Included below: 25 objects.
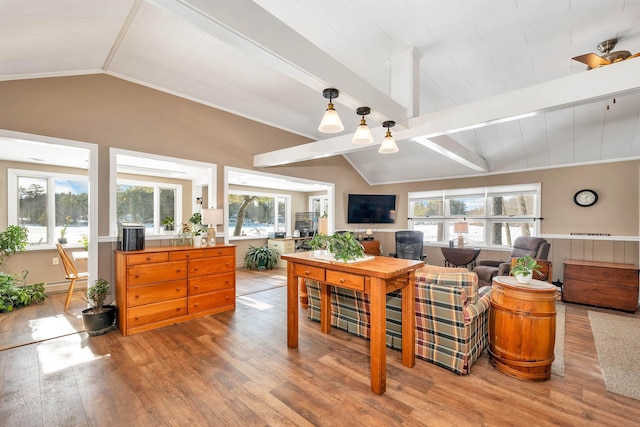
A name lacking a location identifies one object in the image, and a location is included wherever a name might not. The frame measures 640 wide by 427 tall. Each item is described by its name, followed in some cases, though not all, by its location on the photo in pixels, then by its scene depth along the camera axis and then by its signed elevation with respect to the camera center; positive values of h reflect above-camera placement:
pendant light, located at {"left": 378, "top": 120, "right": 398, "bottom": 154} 2.58 +0.62
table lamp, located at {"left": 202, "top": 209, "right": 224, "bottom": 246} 3.85 -0.10
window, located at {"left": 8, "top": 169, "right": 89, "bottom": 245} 4.82 +0.15
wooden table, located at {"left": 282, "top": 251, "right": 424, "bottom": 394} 2.04 -0.58
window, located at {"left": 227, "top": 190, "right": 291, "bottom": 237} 7.76 -0.02
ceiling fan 2.26 +1.44
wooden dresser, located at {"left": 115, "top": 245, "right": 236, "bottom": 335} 3.05 -0.87
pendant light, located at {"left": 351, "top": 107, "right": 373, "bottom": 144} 2.36 +0.65
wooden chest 3.87 -1.04
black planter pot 3.00 -1.17
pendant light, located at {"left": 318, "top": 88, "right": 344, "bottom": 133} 2.03 +0.65
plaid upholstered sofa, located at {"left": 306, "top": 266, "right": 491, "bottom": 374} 2.28 -0.91
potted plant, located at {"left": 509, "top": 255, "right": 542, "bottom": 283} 2.29 -0.47
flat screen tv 6.64 +0.06
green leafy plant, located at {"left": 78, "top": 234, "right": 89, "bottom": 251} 4.70 -0.50
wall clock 4.61 +0.24
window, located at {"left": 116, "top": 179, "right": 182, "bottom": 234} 6.30 +0.25
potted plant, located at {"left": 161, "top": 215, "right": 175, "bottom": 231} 3.71 -0.14
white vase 2.30 -0.54
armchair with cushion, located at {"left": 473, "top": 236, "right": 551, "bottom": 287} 4.42 -0.68
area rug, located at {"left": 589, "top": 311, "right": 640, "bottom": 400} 2.16 -1.33
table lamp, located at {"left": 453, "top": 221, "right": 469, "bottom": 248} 5.49 -0.31
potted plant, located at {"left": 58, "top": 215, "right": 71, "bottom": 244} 5.08 -0.35
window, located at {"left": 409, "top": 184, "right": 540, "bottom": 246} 5.35 -0.01
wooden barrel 2.16 -0.92
